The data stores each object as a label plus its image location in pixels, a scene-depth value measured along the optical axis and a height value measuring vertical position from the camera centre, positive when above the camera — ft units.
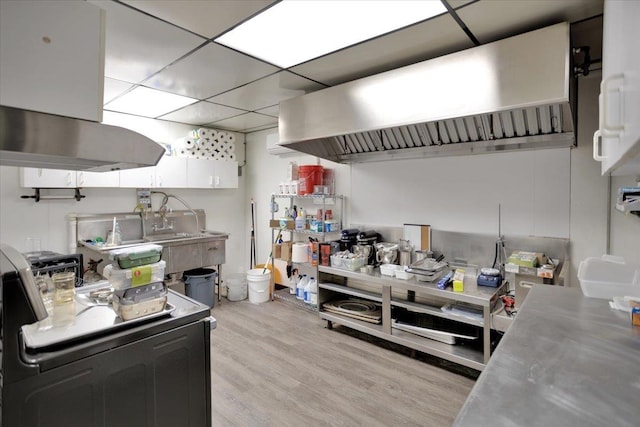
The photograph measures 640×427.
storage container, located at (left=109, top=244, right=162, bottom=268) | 4.67 -0.72
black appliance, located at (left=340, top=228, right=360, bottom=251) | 11.52 -1.08
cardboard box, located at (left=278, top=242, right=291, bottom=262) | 13.85 -1.87
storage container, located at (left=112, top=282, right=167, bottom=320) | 4.62 -1.39
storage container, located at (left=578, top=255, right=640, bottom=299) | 5.51 -1.19
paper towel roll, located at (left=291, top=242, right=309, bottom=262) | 12.93 -1.79
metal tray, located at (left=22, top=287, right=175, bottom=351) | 4.00 -1.62
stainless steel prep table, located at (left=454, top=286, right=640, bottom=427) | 2.70 -1.69
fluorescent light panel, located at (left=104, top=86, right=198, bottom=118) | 10.26 +3.71
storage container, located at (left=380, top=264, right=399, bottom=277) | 9.58 -1.82
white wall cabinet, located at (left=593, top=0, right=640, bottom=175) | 2.13 +0.96
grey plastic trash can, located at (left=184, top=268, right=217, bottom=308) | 13.12 -3.26
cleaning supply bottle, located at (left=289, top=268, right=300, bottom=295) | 14.43 -3.27
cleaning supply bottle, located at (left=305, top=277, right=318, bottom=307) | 13.21 -3.50
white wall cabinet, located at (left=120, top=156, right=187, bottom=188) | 12.53 +1.30
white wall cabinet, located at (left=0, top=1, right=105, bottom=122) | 3.09 +1.56
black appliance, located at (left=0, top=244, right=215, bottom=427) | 3.50 -2.07
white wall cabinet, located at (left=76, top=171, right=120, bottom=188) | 11.37 +1.02
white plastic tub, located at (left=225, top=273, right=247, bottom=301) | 14.58 -3.68
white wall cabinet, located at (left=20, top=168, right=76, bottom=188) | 10.39 +0.96
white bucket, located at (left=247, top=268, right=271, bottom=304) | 14.05 -3.45
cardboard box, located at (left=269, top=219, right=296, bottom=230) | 13.69 -0.66
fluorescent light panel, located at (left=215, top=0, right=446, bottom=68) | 5.68 +3.62
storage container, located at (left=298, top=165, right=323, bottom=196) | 12.75 +1.26
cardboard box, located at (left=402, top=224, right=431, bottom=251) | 10.40 -0.86
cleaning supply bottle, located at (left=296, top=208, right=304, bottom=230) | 13.26 -0.60
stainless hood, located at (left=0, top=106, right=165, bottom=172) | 3.14 +0.71
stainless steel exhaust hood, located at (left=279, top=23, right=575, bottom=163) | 6.06 +2.42
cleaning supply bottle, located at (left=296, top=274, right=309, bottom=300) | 13.70 -3.38
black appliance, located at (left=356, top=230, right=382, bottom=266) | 10.86 -1.21
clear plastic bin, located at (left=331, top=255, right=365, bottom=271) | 10.49 -1.78
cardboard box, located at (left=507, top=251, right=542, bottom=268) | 7.49 -1.18
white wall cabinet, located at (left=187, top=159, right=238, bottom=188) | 14.16 +1.59
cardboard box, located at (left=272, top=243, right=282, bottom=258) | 14.11 -1.85
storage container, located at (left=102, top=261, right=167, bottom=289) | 4.64 -1.00
